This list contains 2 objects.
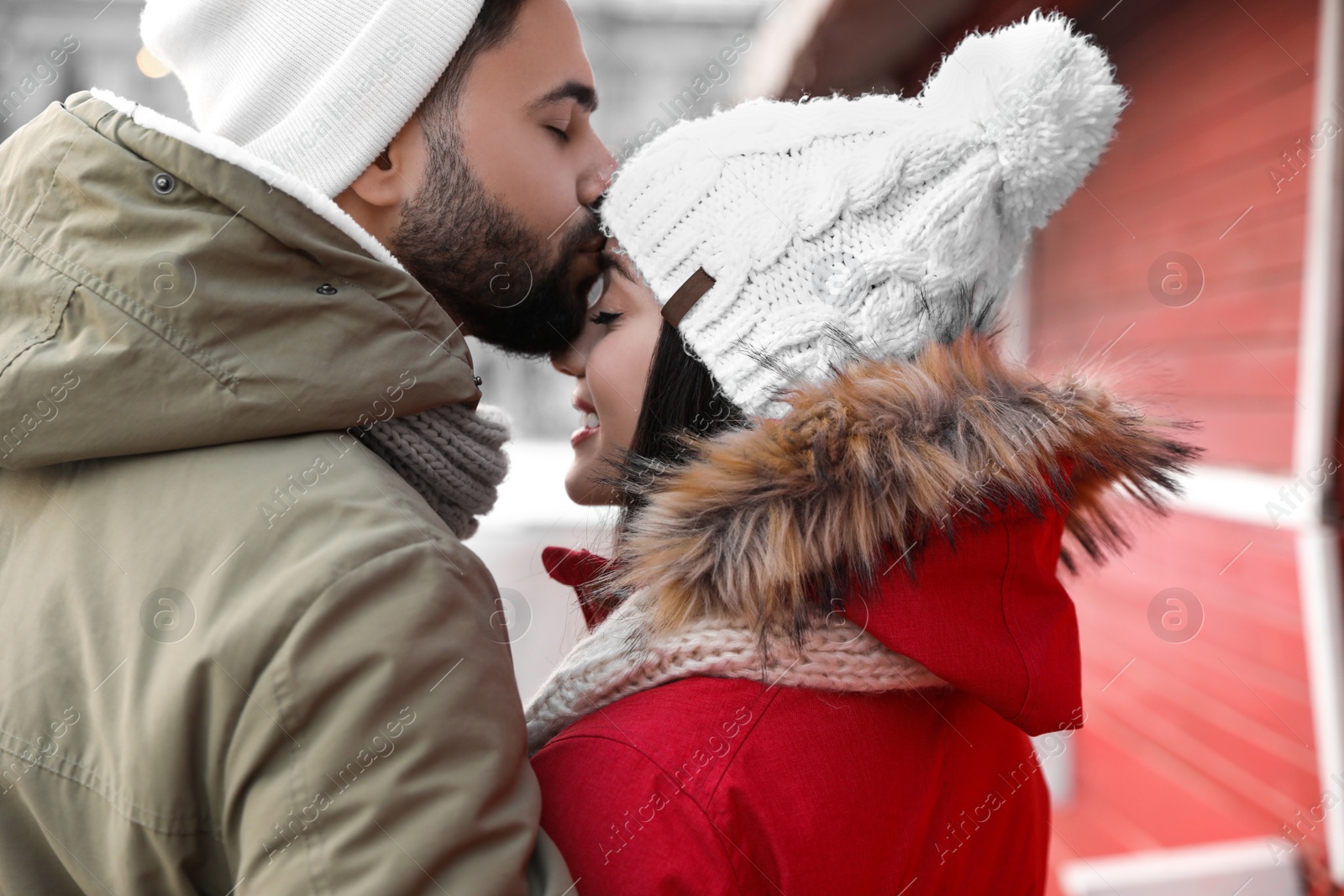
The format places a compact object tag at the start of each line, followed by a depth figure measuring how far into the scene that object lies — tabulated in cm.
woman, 112
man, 92
